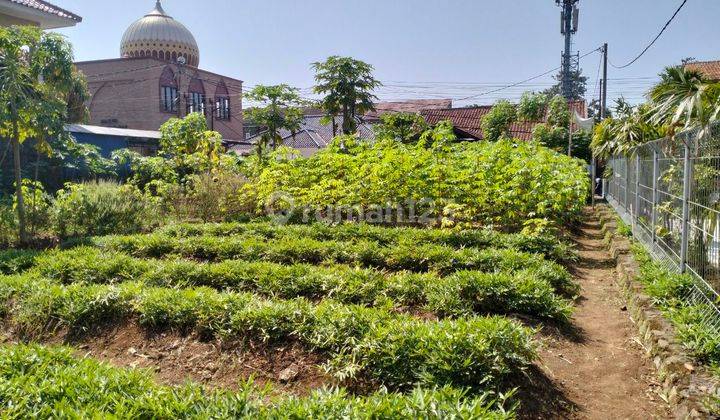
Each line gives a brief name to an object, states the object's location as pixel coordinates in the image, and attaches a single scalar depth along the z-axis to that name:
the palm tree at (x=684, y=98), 6.93
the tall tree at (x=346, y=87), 15.91
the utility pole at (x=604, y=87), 20.42
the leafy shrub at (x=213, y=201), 11.89
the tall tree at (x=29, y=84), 8.59
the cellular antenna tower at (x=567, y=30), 35.53
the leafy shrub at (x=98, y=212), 9.72
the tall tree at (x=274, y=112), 14.95
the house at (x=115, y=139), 16.45
